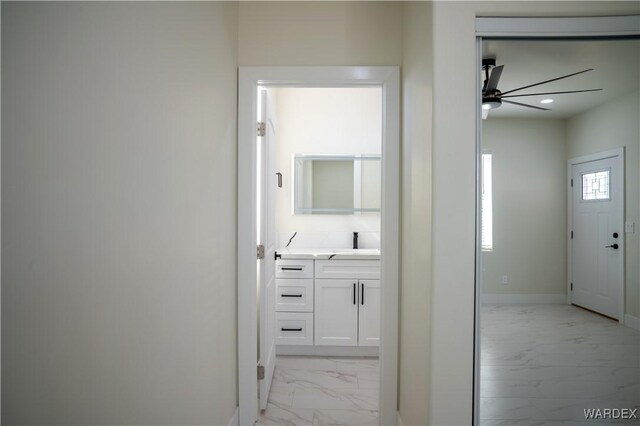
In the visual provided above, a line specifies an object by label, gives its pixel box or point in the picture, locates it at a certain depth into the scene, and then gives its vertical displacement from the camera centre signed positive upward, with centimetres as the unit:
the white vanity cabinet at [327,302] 299 -80
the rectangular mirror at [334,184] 362 +32
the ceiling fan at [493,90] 145 +55
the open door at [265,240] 214 -18
